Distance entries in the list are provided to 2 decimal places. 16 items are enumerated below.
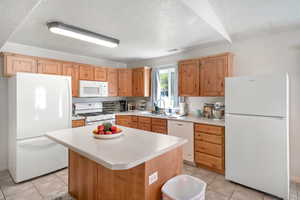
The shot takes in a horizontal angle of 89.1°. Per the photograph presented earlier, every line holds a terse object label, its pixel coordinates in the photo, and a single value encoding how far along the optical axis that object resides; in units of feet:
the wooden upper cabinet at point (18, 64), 8.55
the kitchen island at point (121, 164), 4.25
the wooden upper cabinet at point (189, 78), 10.62
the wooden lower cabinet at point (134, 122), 12.87
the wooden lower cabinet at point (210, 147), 8.62
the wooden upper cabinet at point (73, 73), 10.98
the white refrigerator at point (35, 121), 7.95
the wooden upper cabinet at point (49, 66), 9.82
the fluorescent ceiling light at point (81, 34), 6.79
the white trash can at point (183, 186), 5.05
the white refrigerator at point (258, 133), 6.45
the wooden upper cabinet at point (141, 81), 13.98
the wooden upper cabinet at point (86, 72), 11.84
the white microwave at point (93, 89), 11.79
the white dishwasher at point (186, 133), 9.80
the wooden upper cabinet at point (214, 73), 9.36
